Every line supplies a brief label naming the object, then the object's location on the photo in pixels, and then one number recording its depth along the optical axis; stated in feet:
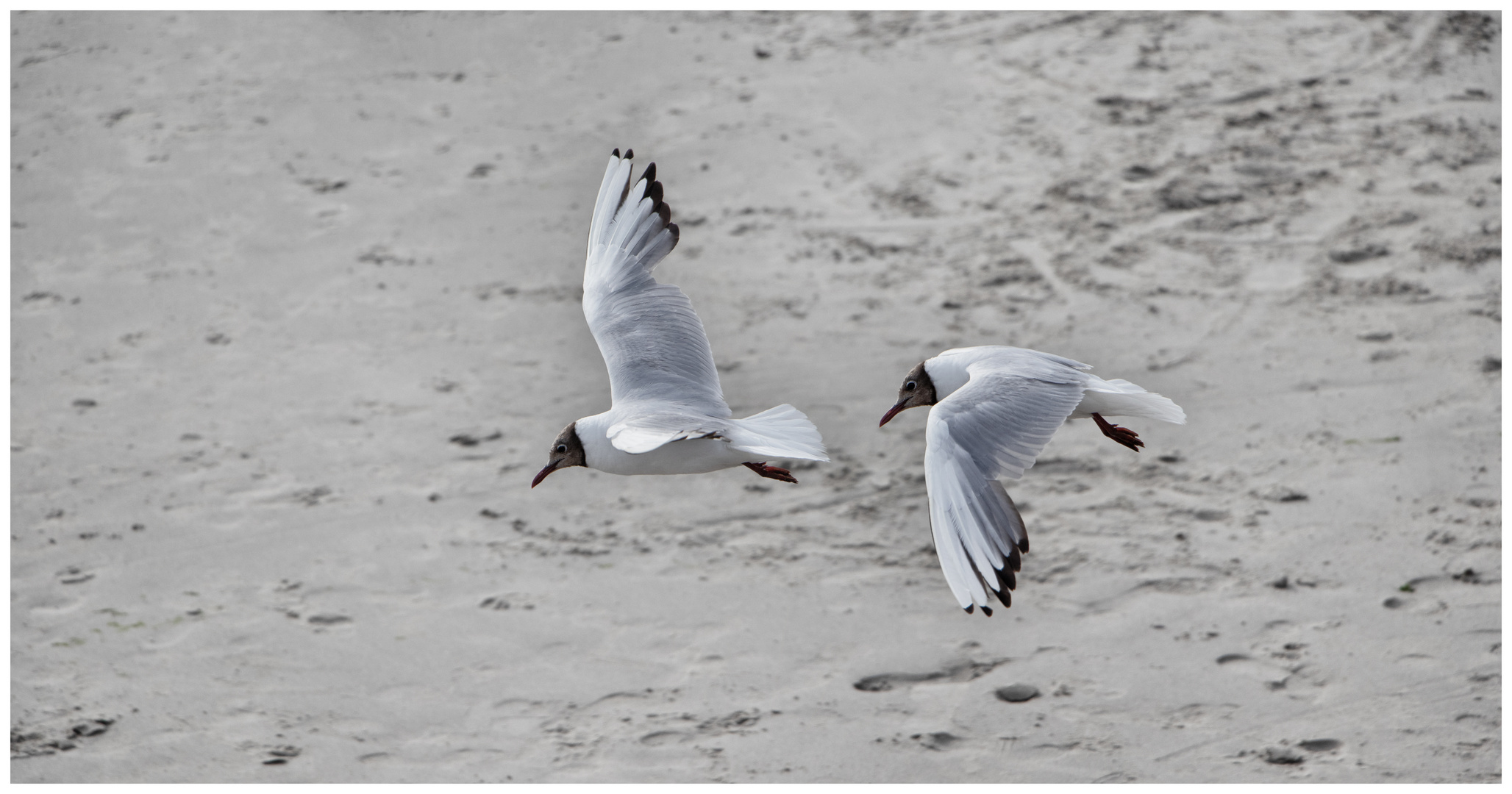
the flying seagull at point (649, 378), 24.85
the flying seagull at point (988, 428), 22.93
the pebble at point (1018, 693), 34.55
